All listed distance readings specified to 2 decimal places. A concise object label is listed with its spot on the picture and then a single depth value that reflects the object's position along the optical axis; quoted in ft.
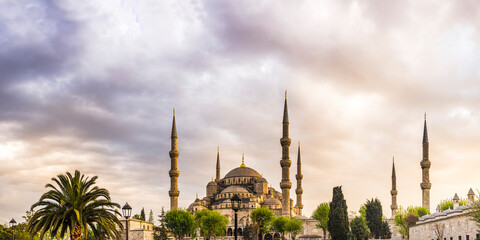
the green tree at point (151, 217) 391.12
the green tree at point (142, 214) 348.28
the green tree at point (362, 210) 328.66
